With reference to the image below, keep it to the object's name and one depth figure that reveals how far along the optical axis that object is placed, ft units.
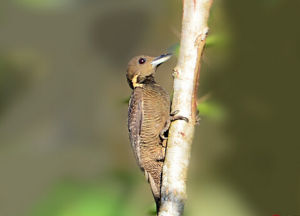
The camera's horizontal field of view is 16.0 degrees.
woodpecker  23.00
